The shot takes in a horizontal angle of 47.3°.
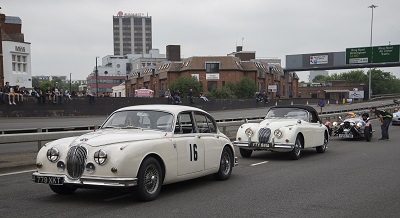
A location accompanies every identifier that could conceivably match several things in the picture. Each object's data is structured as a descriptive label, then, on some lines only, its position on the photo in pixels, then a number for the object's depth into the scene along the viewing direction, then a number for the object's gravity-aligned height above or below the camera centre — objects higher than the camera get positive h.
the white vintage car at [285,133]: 13.18 -1.19
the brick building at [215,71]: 86.88 +4.22
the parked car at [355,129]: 19.55 -1.56
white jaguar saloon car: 6.90 -0.99
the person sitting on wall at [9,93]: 27.90 +0.00
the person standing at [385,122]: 20.19 -1.30
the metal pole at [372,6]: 76.20 +14.47
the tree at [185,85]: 79.88 +1.38
